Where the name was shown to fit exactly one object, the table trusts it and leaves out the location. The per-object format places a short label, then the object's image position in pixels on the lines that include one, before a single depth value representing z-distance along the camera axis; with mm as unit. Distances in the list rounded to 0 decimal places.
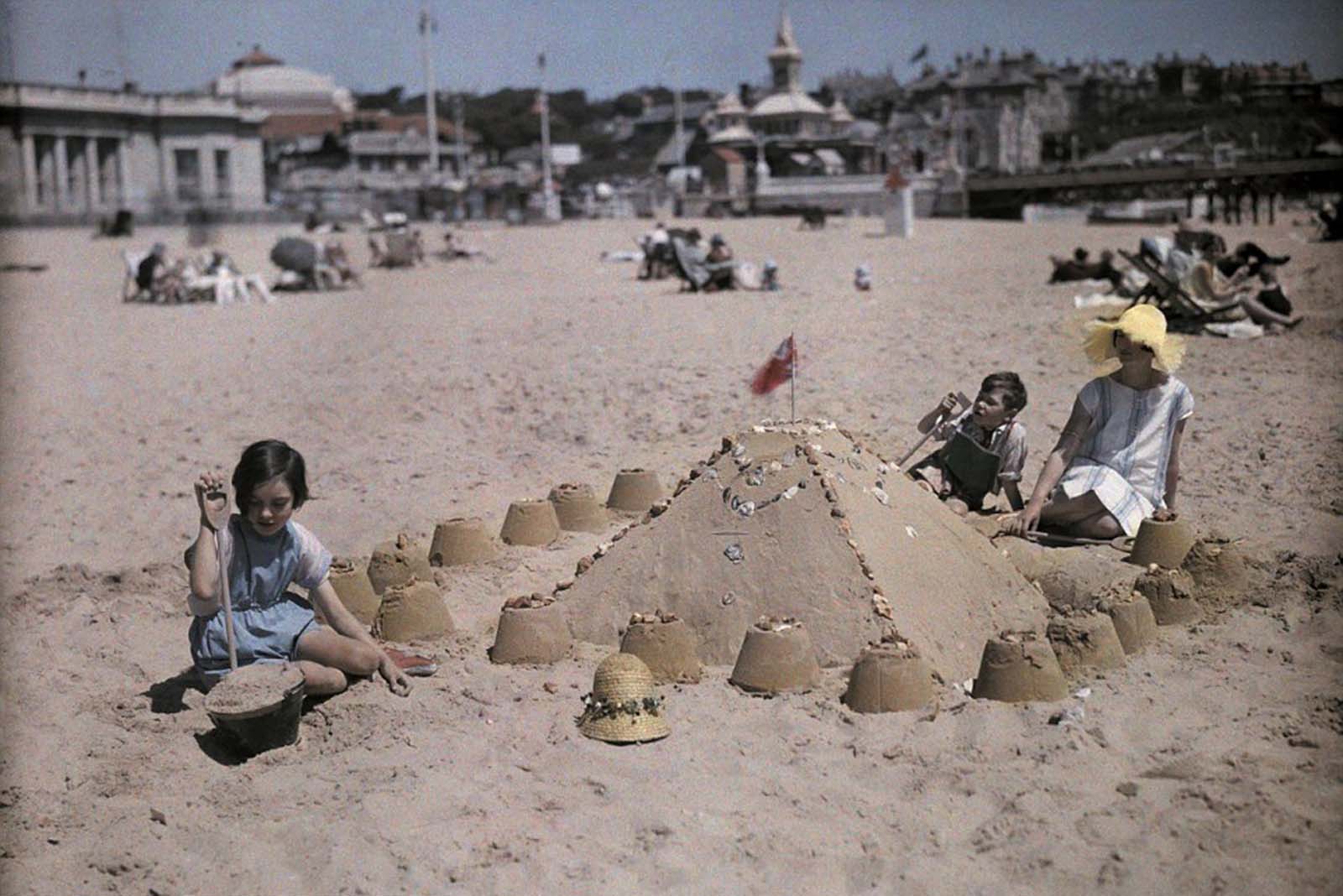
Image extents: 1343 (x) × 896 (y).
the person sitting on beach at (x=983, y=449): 6363
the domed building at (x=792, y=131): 73312
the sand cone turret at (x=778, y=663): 4688
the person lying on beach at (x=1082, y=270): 15539
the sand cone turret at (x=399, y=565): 6074
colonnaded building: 60750
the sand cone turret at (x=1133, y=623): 4910
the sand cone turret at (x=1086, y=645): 4684
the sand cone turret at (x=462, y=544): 6527
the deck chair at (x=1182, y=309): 11164
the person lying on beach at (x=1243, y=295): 11242
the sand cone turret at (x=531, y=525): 6730
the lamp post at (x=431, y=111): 54625
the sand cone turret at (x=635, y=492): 7168
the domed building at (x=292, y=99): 102250
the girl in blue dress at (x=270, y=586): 4590
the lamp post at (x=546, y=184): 49719
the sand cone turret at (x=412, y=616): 5457
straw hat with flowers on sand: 4383
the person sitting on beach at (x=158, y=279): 20656
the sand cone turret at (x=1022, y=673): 4469
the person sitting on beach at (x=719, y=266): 16906
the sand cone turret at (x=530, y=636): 5133
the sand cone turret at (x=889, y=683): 4480
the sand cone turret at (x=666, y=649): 4871
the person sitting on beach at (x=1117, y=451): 5996
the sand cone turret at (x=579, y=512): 6945
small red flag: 6281
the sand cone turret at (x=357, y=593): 5828
